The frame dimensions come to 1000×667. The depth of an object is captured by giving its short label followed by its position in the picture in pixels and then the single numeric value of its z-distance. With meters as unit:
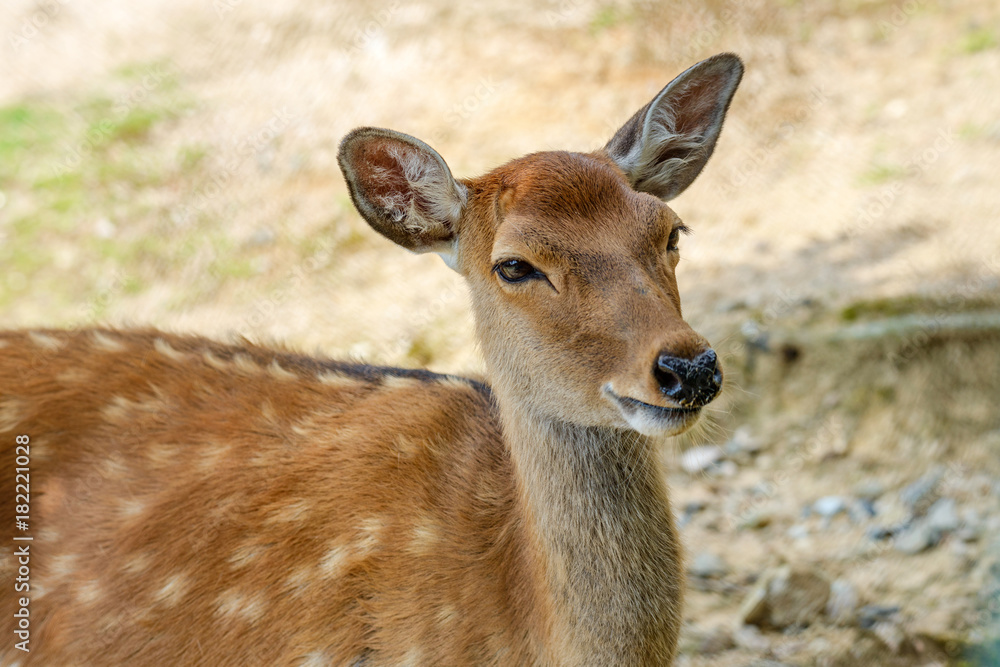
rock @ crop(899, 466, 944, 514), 9.43
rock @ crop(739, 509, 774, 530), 10.01
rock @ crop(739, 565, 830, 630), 8.48
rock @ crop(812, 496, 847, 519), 9.85
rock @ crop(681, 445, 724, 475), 10.81
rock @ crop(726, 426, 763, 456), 10.78
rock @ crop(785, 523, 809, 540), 9.77
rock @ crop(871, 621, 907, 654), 7.69
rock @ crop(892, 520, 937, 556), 9.04
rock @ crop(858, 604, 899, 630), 8.28
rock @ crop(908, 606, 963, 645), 7.65
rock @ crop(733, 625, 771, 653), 8.30
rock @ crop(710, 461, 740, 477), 10.70
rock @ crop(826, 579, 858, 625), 8.42
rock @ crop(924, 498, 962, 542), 9.03
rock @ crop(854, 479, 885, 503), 9.82
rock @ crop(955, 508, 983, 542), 8.84
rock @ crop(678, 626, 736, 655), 8.36
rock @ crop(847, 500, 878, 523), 9.67
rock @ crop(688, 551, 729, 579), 9.42
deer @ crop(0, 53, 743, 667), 5.63
